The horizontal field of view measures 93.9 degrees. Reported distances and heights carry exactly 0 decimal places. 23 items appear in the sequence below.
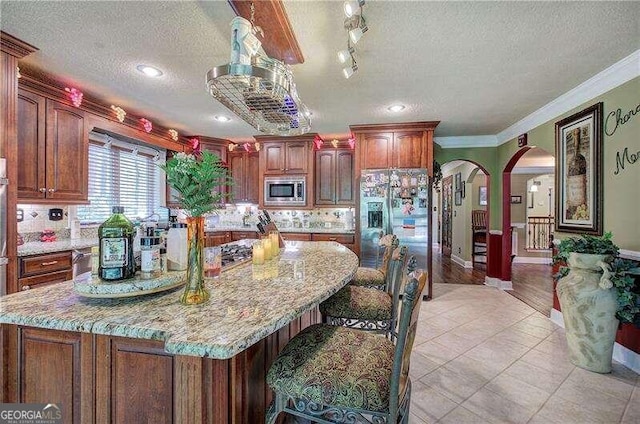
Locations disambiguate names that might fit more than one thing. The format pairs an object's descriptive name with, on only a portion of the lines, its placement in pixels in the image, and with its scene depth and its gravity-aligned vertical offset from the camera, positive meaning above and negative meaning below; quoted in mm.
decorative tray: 1143 -295
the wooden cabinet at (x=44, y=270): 2412 -501
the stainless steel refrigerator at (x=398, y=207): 4074 +60
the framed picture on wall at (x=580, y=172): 2756 +395
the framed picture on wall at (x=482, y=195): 6881 +369
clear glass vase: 1135 -202
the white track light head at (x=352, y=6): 1598 +1119
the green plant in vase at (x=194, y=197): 1130 +55
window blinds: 3705 +456
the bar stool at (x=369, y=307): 1784 -578
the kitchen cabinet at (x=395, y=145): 4160 +953
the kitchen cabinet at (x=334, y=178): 5055 +574
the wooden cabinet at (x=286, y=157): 4977 +914
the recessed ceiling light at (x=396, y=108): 3498 +1233
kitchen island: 916 -482
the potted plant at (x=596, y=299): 2189 -659
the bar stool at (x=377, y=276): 2209 -495
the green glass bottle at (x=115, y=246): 1195 -144
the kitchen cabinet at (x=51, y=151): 2656 +591
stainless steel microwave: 4977 +357
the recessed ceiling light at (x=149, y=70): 2584 +1249
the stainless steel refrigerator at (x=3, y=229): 2209 -129
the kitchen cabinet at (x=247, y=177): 5469 +631
